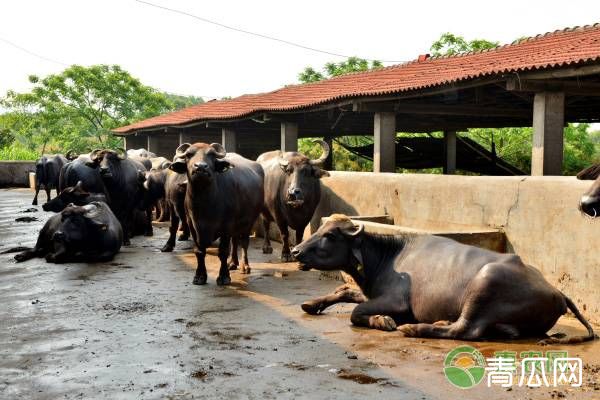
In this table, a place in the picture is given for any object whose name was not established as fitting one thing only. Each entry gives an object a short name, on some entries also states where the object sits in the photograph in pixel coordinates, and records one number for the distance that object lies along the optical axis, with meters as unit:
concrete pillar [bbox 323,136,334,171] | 21.61
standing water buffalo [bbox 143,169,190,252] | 9.93
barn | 9.45
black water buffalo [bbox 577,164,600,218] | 4.43
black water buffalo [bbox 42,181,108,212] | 11.80
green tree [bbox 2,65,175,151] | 48.53
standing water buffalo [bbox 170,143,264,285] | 8.10
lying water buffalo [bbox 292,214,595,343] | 5.33
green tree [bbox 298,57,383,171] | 25.34
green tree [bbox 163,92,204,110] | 104.61
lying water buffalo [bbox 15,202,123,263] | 9.85
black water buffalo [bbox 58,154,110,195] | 12.82
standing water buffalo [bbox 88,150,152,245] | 12.67
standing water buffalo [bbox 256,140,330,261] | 10.36
